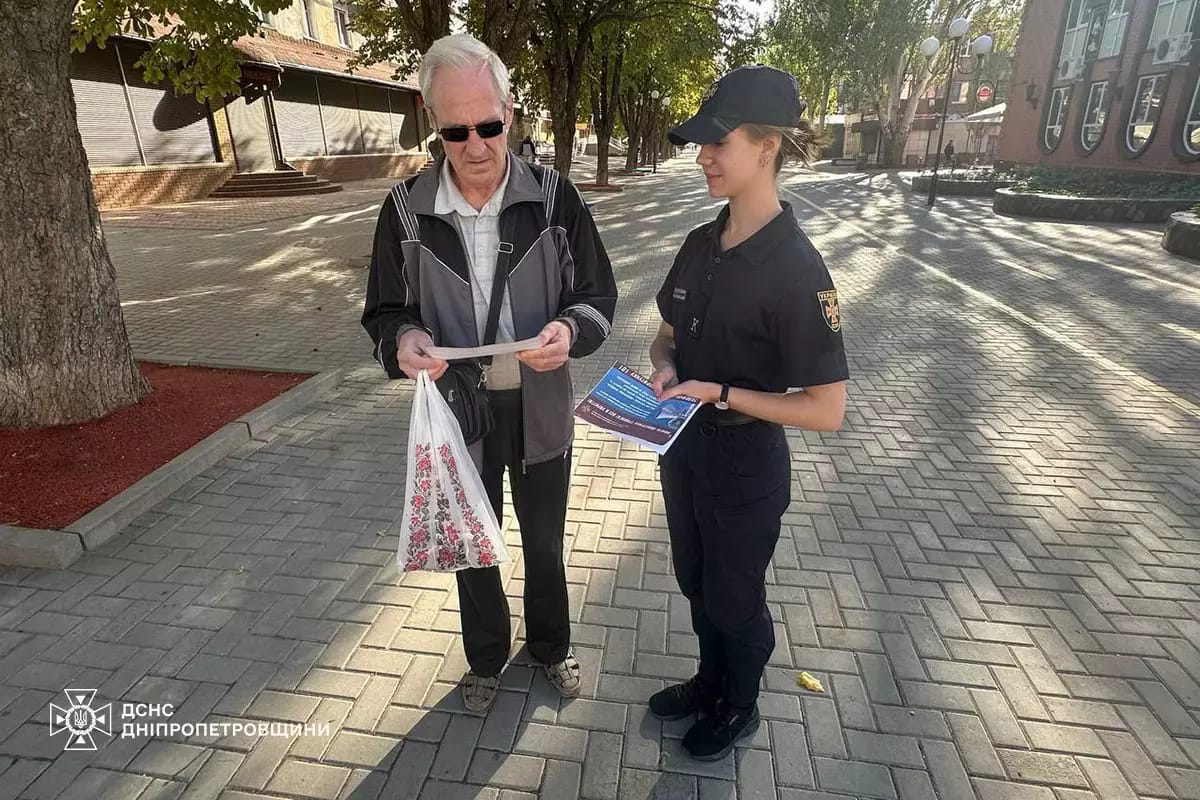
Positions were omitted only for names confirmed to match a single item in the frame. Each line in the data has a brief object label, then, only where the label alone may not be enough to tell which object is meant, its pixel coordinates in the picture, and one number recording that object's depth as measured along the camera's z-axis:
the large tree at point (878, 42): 30.55
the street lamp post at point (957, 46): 17.75
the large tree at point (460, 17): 9.74
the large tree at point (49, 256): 4.11
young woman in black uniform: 1.80
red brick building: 18.23
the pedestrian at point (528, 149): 25.25
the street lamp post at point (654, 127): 39.42
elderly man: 1.96
